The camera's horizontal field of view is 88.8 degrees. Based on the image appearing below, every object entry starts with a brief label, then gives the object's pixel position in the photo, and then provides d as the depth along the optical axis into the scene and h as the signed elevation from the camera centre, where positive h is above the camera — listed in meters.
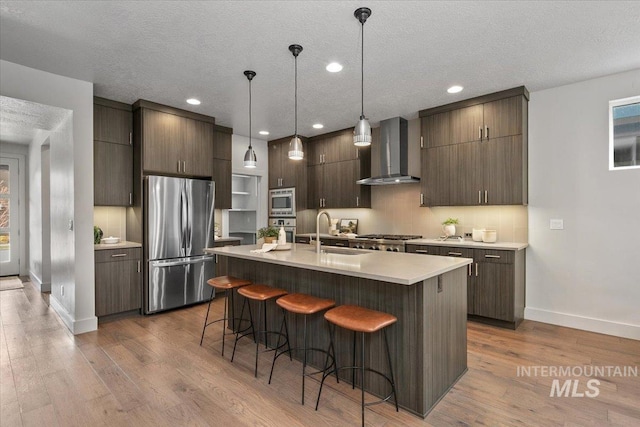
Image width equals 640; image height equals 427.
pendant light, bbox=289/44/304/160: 3.09 +0.60
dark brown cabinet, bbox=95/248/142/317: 3.83 -0.82
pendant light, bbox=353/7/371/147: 2.57 +0.62
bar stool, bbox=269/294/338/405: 2.31 -0.68
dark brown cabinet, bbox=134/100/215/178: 4.21 +0.99
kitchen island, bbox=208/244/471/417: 2.09 -0.69
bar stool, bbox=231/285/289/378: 2.71 -0.69
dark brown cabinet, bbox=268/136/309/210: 6.05 +0.80
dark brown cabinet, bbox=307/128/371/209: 5.43 +0.71
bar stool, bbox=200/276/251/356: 3.08 -0.68
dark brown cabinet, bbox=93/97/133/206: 4.04 +0.76
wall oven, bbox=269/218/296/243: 6.06 -0.24
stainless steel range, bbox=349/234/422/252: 4.40 -0.42
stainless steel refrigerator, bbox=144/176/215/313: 4.15 -0.37
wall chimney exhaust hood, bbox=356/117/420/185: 4.87 +0.91
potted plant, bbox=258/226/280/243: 3.29 -0.22
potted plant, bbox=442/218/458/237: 4.47 -0.21
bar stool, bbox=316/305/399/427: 1.95 -0.67
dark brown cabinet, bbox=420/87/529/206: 3.78 +0.75
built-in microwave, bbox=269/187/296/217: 6.08 +0.19
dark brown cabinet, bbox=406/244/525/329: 3.58 -0.84
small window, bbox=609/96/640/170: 3.35 +0.81
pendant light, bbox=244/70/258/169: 3.39 +0.57
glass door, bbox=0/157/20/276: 6.38 -0.04
